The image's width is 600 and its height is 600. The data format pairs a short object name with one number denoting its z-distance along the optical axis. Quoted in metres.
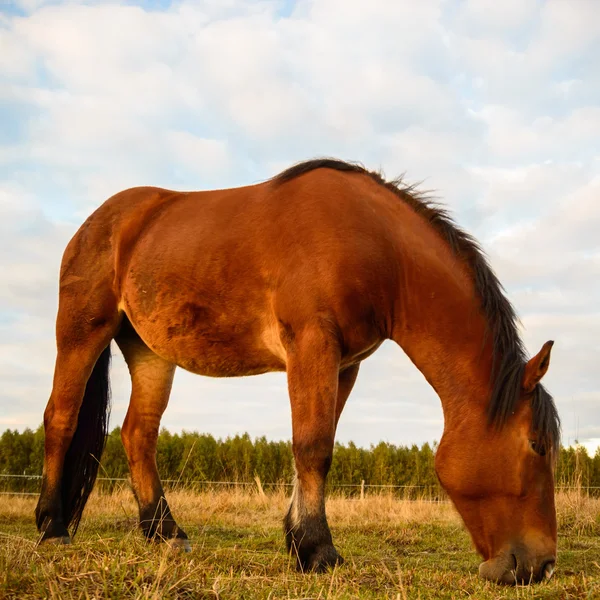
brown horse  4.38
